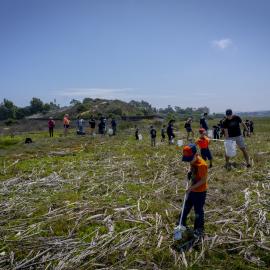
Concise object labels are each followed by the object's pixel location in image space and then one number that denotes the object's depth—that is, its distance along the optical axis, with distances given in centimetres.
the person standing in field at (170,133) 2102
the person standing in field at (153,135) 2037
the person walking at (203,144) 1171
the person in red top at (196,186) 602
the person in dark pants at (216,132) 2485
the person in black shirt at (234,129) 1161
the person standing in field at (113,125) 2856
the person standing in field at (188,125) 2280
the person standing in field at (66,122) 2634
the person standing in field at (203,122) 1897
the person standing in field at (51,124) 2672
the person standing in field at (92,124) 2739
